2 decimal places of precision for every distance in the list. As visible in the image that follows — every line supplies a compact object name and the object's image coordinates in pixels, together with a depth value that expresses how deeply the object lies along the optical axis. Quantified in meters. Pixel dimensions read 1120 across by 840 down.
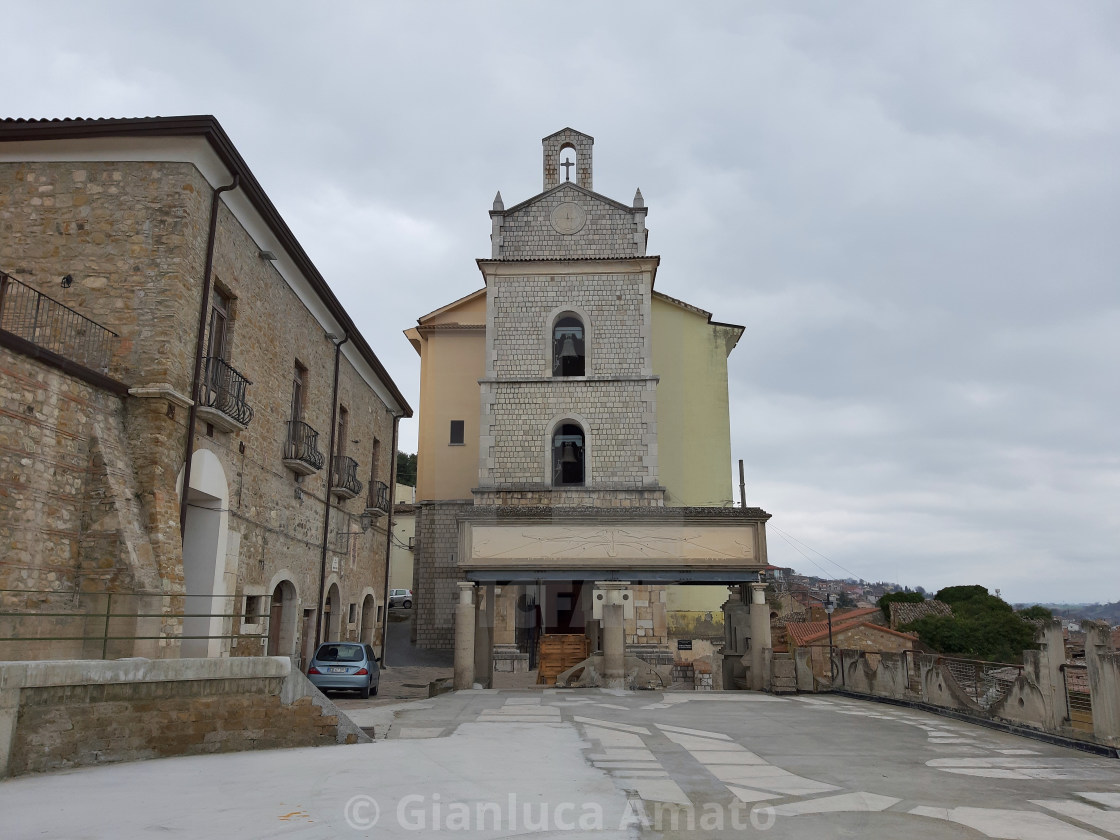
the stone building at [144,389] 9.34
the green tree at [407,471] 58.53
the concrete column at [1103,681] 9.04
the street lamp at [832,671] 18.25
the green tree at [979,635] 39.47
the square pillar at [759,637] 17.48
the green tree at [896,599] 52.12
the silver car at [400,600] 41.19
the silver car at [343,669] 15.52
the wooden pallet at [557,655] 20.02
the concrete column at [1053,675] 10.13
